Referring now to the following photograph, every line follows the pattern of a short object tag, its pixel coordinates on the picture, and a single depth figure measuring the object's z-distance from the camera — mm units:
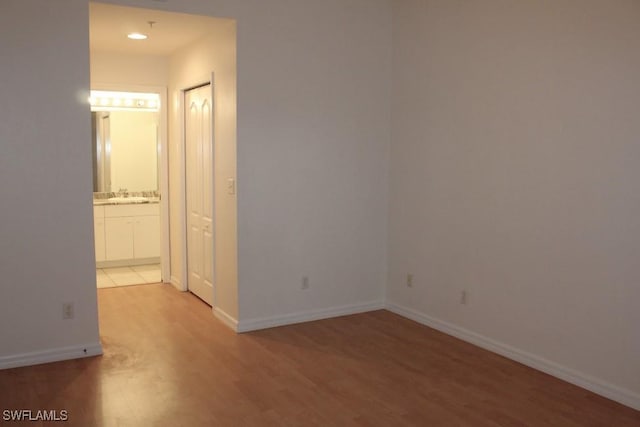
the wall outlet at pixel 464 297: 4430
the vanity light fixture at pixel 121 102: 6836
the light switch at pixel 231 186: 4570
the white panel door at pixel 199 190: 5125
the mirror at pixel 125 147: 7125
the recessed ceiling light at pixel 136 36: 4857
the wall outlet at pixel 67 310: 3934
